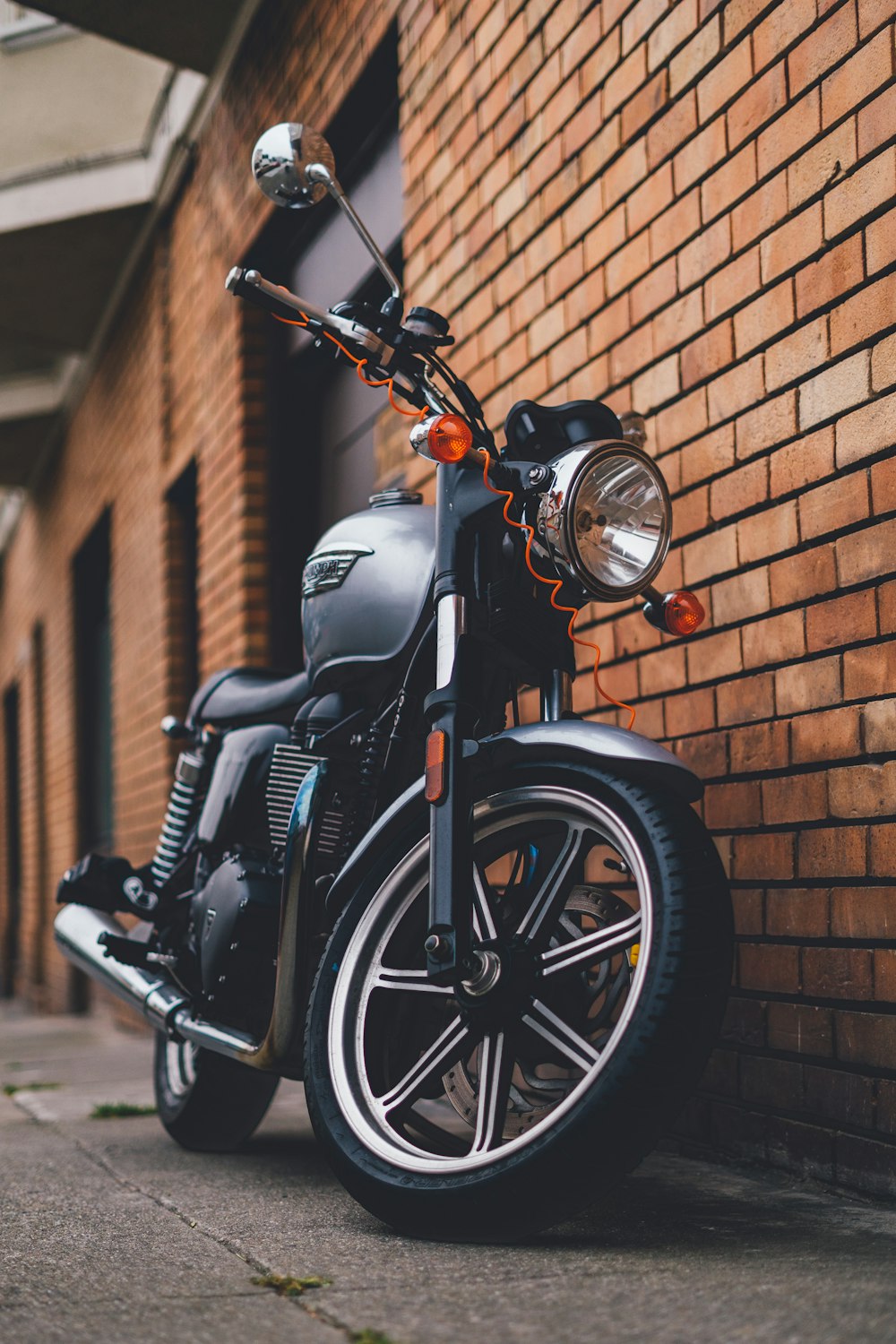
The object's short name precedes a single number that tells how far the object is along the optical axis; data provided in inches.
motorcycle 76.2
